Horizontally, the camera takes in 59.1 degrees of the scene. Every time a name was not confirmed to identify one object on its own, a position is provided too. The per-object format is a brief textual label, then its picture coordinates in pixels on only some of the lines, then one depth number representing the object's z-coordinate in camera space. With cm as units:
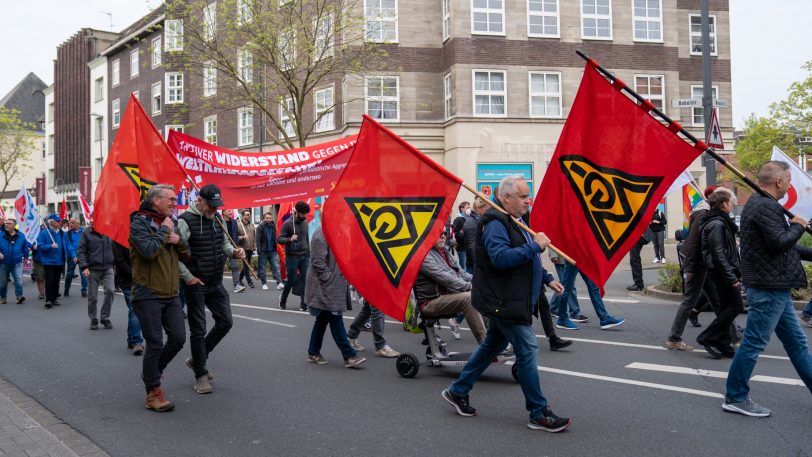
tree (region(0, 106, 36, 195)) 5100
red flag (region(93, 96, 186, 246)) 793
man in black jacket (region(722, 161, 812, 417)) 525
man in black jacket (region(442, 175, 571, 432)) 505
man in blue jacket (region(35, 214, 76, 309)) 1427
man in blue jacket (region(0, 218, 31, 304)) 1509
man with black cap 636
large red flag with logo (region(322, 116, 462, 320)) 589
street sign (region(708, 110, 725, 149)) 1290
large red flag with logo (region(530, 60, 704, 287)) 568
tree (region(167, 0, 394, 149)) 2117
